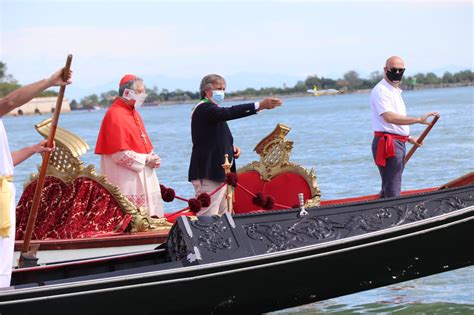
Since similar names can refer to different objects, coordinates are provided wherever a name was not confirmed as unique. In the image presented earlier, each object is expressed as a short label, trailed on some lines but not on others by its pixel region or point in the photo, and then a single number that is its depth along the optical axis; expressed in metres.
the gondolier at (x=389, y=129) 13.10
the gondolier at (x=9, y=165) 9.53
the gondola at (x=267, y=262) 10.53
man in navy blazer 13.16
